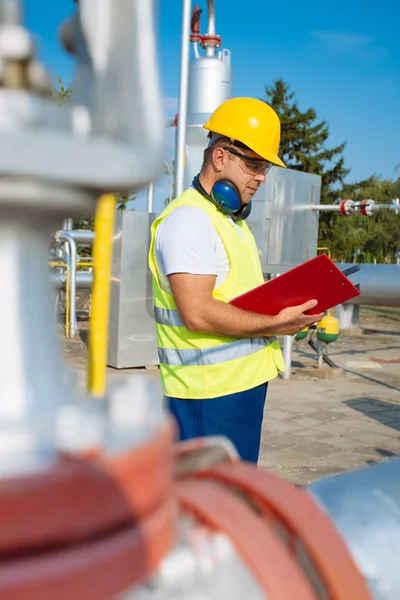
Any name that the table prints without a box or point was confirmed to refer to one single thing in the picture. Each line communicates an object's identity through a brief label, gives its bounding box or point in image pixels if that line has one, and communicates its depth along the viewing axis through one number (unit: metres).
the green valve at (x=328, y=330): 7.16
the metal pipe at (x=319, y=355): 7.57
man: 2.31
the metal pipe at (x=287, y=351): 6.96
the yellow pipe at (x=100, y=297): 0.66
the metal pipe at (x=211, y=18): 6.31
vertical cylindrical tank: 6.25
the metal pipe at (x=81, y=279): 9.91
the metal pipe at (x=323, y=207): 6.82
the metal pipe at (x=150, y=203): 7.60
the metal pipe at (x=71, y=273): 9.02
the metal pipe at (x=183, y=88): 5.93
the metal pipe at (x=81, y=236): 10.19
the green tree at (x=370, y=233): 36.34
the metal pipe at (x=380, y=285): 7.36
